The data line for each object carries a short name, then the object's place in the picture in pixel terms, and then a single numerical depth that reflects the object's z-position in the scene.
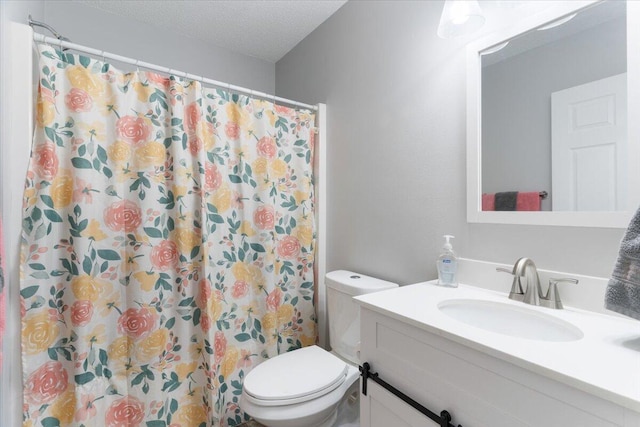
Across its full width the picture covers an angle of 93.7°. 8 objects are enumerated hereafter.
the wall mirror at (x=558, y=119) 0.84
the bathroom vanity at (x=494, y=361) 0.55
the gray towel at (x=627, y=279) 0.64
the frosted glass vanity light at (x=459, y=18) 1.06
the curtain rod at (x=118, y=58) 1.21
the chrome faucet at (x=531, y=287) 0.93
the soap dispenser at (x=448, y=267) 1.17
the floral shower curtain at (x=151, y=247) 1.23
